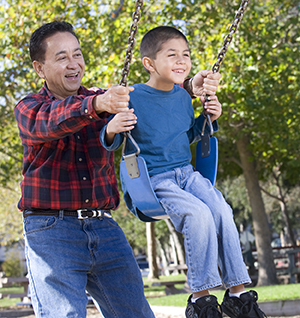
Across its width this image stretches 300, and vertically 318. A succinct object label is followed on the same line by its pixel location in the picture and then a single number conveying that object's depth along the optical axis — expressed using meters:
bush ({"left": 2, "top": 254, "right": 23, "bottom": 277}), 30.14
